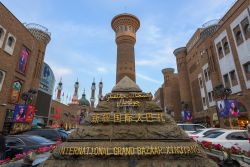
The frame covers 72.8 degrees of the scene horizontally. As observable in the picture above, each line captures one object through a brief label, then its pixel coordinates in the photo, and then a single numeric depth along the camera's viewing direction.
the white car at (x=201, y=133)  9.28
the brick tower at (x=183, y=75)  37.71
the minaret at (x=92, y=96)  81.56
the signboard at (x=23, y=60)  21.45
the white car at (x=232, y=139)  6.75
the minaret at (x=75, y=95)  73.39
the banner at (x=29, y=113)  20.09
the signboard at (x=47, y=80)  32.73
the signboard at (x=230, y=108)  15.95
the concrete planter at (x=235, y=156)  5.17
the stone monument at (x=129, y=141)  3.67
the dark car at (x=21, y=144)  7.28
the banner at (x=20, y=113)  18.55
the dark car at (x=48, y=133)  11.48
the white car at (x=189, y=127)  12.98
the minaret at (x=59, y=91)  77.79
